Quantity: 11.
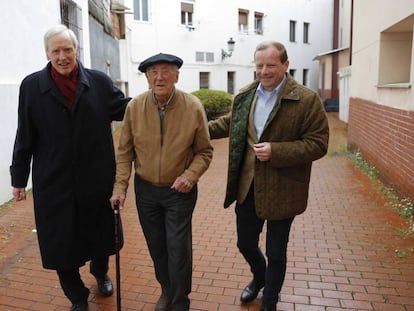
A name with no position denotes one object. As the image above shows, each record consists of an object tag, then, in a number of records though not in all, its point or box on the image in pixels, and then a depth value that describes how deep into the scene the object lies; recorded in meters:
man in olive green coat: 2.67
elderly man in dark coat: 2.85
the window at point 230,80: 24.21
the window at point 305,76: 28.83
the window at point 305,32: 28.13
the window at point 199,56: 22.06
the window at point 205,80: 22.98
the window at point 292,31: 27.13
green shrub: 16.61
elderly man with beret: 2.79
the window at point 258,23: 24.84
